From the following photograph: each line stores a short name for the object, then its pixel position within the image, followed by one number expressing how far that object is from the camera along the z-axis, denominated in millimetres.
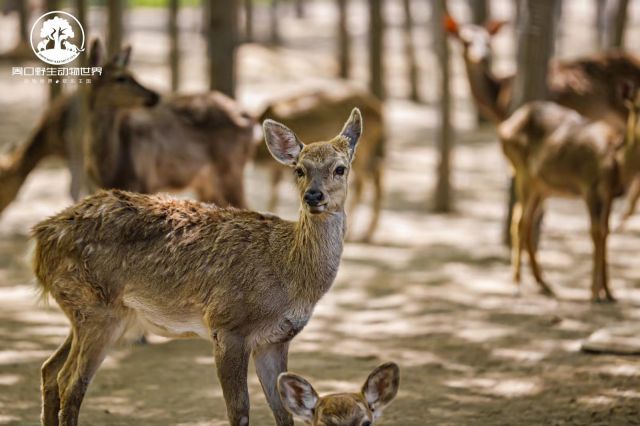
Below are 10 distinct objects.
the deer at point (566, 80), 14328
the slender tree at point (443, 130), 15094
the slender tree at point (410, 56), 24875
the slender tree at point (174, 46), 21383
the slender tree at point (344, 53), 25562
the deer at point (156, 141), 10398
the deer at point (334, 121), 14281
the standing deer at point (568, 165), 10305
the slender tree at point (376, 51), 18828
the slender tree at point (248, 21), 28250
